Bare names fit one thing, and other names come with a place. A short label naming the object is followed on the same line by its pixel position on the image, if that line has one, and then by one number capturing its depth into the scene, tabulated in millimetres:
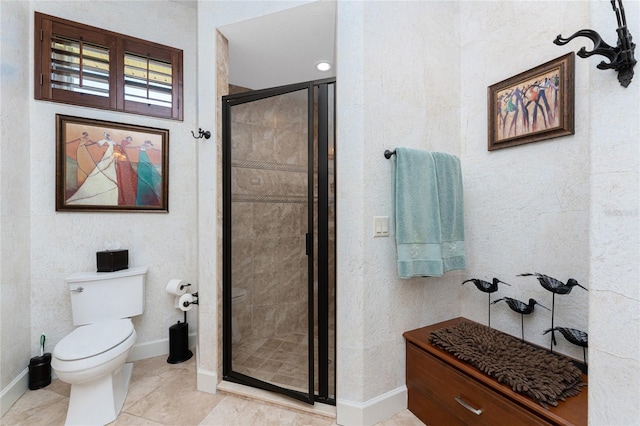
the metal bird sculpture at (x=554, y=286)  1261
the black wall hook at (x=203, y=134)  1742
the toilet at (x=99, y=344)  1417
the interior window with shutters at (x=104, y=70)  1879
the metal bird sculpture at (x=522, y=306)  1438
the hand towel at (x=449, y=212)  1624
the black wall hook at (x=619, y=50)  749
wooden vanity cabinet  1025
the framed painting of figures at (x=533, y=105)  1325
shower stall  1609
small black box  1938
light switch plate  1494
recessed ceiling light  2139
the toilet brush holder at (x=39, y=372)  1777
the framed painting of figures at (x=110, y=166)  1927
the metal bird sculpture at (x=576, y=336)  1222
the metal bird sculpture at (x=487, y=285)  1562
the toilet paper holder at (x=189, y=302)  2115
